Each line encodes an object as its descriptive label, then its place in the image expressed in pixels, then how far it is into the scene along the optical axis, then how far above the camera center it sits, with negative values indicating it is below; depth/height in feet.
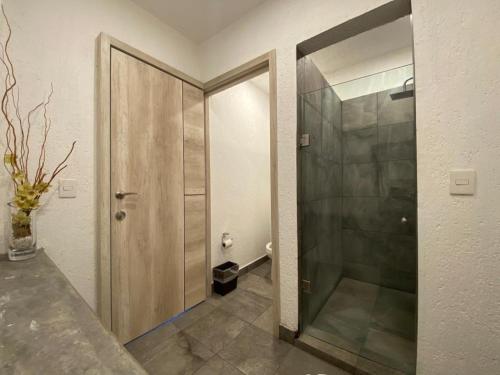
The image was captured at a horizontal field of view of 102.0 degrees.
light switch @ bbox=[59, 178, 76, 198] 3.84 +0.05
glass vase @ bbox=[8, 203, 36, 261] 3.18 -0.71
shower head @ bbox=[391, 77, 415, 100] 4.52 +2.27
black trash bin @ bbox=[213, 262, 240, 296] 6.55 -2.96
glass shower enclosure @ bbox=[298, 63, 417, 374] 4.68 -0.83
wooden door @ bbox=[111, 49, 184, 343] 4.44 -0.17
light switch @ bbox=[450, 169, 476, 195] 2.94 +0.06
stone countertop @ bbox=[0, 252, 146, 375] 1.26 -1.10
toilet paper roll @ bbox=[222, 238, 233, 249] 7.12 -1.91
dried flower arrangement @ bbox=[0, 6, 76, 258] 3.20 +0.65
